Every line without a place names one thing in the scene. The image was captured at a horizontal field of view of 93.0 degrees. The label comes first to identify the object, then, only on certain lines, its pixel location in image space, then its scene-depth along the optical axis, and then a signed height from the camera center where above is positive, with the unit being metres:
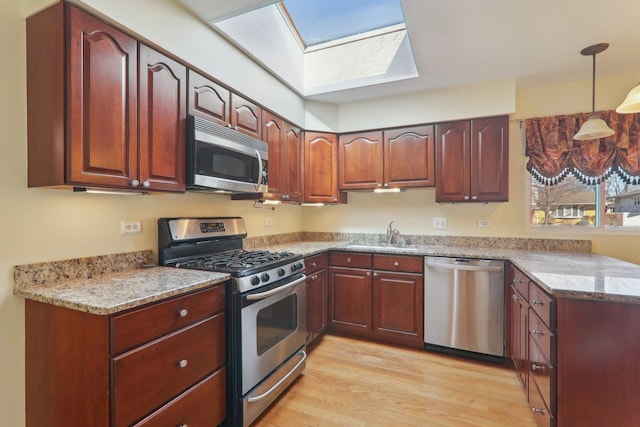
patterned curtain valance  2.61 +0.54
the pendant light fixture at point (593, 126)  2.13 +0.60
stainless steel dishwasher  2.59 -0.83
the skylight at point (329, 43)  2.53 +1.55
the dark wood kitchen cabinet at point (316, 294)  2.81 -0.81
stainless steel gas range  1.76 -0.62
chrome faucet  3.38 -0.26
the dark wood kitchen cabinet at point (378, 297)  2.86 -0.85
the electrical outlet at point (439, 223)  3.27 -0.13
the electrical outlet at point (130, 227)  1.85 -0.10
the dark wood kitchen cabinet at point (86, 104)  1.35 +0.51
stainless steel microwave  1.91 +0.36
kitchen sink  3.01 -0.38
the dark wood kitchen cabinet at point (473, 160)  2.84 +0.49
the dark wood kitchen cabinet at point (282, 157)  2.75 +0.53
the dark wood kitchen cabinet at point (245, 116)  2.30 +0.76
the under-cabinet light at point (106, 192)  1.54 +0.11
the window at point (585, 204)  2.73 +0.06
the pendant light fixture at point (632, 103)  1.61 +0.59
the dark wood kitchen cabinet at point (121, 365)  1.20 -0.68
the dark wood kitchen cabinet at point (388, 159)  3.09 +0.55
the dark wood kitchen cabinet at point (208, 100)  1.95 +0.76
